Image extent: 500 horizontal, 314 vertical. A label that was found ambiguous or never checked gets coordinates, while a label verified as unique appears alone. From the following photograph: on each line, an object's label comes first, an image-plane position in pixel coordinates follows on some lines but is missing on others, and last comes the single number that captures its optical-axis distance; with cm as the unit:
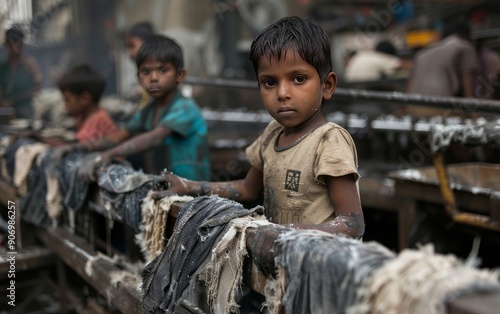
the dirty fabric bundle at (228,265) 179
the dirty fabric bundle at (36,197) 405
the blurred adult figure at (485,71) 605
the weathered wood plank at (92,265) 271
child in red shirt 454
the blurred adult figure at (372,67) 862
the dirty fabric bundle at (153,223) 233
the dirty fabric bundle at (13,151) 461
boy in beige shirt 203
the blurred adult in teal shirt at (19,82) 682
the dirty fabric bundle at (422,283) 112
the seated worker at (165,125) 331
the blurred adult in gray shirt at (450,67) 597
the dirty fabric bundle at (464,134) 323
